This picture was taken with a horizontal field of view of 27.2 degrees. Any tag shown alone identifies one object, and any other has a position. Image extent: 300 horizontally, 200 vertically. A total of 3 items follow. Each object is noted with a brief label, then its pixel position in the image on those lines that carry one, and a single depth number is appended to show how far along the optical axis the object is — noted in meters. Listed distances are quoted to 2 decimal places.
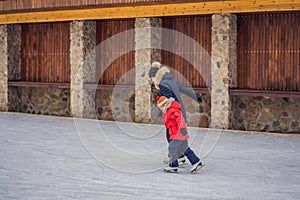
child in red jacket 10.31
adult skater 10.56
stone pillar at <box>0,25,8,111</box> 21.55
